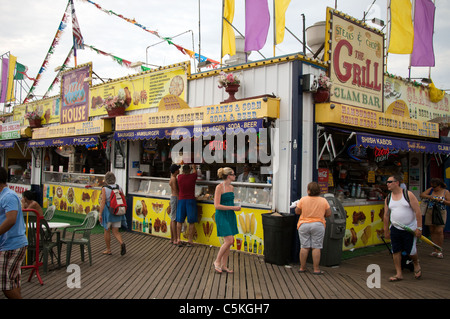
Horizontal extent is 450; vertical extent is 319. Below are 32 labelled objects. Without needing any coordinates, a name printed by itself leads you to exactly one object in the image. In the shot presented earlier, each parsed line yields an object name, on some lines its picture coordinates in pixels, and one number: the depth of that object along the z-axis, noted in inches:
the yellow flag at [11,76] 684.7
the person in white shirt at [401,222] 235.1
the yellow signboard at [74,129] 434.3
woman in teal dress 241.3
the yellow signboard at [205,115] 283.0
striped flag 524.7
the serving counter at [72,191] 478.3
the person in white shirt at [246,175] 324.9
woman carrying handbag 323.6
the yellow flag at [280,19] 321.4
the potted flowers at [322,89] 287.7
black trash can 267.6
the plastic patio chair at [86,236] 256.5
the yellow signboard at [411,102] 383.6
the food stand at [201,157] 296.0
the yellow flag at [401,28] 360.5
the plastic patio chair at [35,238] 233.6
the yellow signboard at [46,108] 570.3
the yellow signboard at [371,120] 289.3
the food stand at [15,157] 596.4
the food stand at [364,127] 308.5
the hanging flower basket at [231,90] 315.3
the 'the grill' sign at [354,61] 316.2
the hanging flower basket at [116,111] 430.0
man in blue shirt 155.7
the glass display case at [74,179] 486.9
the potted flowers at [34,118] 584.7
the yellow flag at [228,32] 365.7
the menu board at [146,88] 381.7
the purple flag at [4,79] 700.7
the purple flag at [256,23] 328.5
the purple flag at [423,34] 397.1
